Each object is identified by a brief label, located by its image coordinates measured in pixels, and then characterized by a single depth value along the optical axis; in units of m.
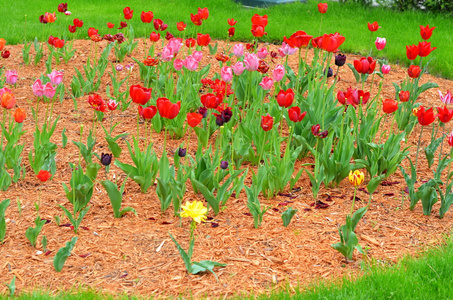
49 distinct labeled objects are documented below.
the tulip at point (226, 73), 4.22
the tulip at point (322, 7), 5.12
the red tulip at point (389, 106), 3.77
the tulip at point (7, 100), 3.51
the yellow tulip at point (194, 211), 2.65
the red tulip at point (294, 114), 3.46
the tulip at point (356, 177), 3.05
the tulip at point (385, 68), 4.70
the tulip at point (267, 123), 3.41
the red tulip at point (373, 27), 5.14
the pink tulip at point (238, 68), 4.20
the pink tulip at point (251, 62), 4.16
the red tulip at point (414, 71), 4.26
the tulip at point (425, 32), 4.76
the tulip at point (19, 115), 3.59
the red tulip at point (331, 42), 3.83
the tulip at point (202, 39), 4.99
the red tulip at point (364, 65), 3.96
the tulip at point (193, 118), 3.40
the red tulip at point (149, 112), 3.47
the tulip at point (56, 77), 4.07
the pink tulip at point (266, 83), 3.97
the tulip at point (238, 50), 4.67
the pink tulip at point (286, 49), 4.47
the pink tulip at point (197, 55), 4.62
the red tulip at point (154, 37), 5.42
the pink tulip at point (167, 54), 4.73
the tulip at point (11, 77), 4.35
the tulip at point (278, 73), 4.11
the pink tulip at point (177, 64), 4.57
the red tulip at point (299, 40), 4.04
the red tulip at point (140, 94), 3.36
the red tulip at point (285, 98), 3.57
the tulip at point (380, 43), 4.73
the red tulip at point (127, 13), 5.72
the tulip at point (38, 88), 3.86
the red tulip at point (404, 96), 4.05
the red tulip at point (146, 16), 5.54
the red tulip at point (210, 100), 3.58
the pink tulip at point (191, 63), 4.43
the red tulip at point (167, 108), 3.26
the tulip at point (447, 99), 3.73
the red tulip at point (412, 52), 4.27
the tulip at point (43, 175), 3.20
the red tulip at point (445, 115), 3.42
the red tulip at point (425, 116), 3.39
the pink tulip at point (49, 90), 3.82
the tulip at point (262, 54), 4.73
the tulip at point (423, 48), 4.25
